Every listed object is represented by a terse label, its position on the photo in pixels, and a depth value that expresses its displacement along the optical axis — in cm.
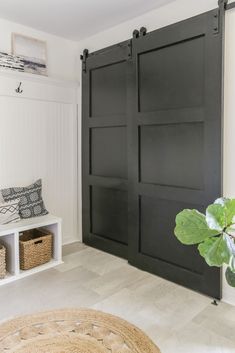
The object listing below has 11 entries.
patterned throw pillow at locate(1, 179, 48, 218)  290
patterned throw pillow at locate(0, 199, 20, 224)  271
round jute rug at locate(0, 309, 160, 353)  174
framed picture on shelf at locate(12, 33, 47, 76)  303
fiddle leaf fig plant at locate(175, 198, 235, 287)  131
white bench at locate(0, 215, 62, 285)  264
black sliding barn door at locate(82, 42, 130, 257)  299
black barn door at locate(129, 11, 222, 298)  226
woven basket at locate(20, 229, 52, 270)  276
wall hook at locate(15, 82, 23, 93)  297
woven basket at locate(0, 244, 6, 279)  259
